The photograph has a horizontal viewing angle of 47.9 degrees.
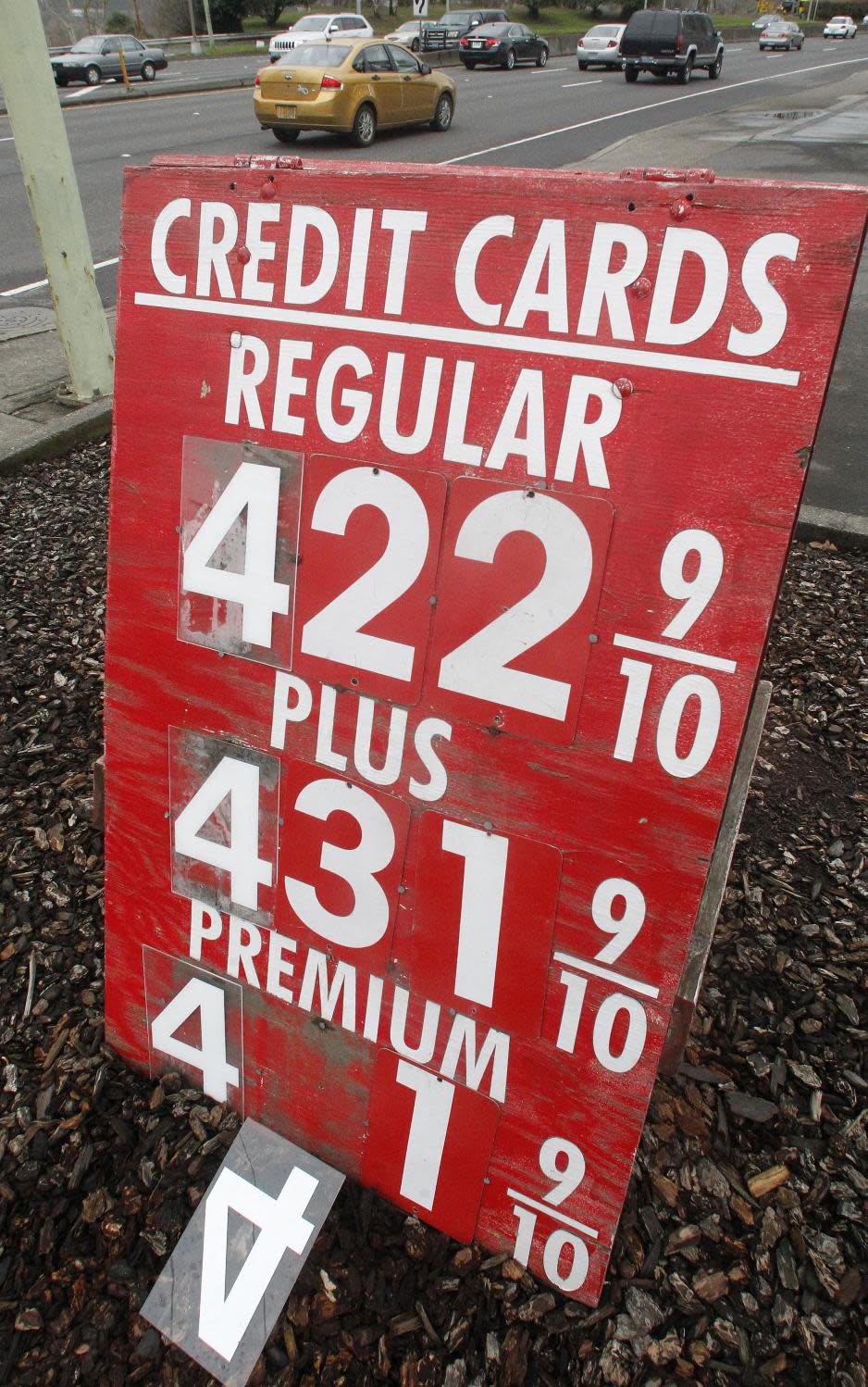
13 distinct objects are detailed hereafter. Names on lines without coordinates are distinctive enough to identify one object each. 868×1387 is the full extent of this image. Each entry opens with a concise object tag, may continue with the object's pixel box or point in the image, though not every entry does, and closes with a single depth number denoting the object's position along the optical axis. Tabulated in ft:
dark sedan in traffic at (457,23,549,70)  99.60
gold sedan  50.72
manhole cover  25.63
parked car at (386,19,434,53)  105.91
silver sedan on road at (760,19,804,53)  145.07
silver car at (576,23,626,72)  104.58
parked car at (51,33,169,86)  91.09
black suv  94.22
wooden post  16.21
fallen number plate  6.24
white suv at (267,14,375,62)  83.76
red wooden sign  4.57
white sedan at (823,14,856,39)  179.83
